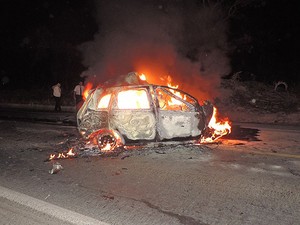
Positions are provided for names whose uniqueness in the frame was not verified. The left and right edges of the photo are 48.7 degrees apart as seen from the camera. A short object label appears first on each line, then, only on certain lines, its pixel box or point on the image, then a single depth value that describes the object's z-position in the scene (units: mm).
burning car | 7164
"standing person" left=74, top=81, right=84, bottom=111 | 16594
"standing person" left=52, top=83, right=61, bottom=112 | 17172
